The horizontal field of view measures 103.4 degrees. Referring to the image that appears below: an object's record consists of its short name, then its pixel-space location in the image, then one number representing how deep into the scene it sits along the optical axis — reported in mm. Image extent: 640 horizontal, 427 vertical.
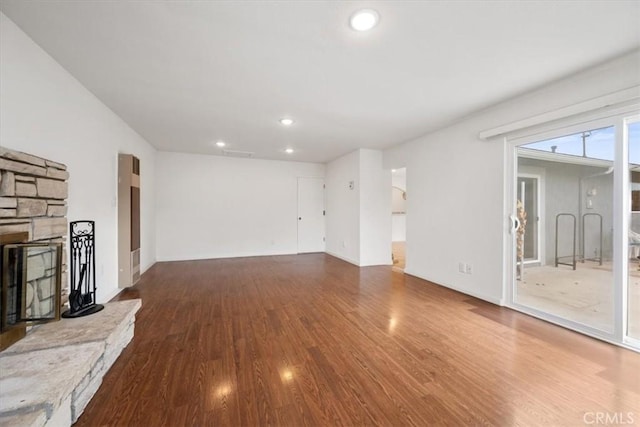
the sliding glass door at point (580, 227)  2150
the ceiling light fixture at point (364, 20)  1593
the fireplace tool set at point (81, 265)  1993
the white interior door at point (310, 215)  6590
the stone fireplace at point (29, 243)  1506
